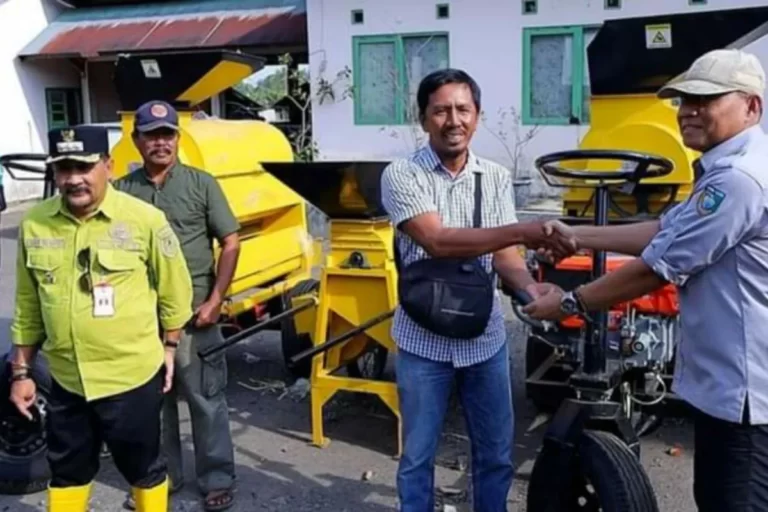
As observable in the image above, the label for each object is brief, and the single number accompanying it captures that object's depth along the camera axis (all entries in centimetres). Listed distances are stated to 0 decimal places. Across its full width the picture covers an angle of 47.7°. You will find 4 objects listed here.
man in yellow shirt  310
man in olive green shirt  400
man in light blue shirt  219
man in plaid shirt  303
